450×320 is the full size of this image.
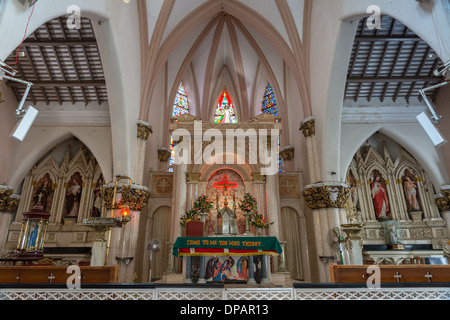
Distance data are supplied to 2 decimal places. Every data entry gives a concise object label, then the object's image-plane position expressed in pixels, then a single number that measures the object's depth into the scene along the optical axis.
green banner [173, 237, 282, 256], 8.02
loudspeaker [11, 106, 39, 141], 5.12
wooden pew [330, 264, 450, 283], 5.87
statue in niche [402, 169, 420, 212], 15.27
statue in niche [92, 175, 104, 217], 15.15
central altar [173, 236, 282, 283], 8.05
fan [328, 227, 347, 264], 10.94
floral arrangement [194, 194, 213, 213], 11.70
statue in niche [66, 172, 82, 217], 15.22
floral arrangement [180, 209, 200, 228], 11.49
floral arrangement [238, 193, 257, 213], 11.89
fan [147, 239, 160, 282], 9.45
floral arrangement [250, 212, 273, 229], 11.42
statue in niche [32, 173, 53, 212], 15.08
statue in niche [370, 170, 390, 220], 15.34
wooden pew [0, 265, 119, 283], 6.02
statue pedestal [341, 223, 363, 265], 8.17
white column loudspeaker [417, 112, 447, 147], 6.04
